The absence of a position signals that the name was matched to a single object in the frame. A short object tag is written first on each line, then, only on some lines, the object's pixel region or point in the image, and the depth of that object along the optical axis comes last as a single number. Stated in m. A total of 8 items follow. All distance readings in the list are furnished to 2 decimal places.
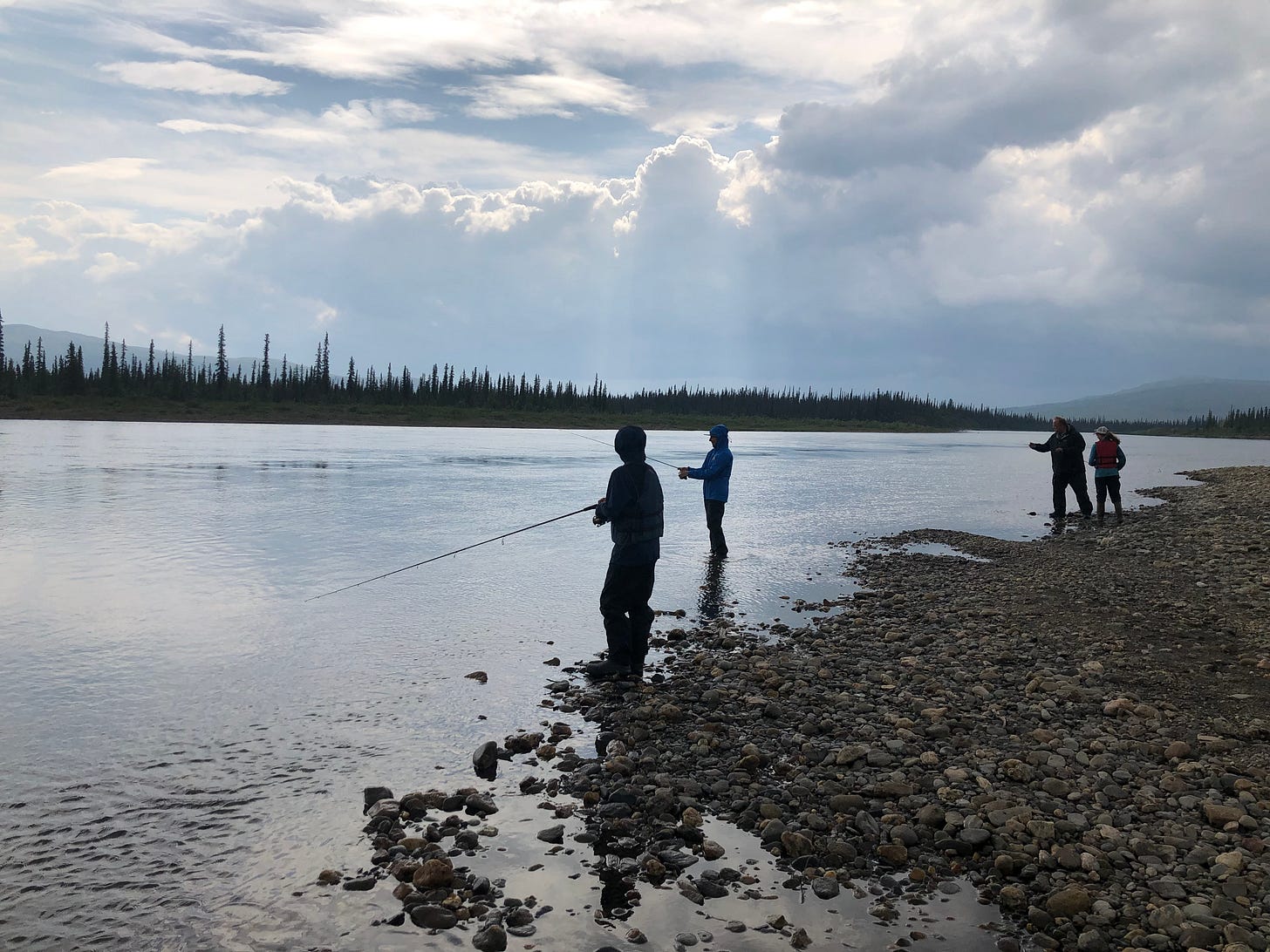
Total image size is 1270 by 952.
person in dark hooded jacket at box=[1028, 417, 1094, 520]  24.78
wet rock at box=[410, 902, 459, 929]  4.95
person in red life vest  23.61
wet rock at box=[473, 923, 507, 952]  4.80
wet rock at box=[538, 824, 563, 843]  5.98
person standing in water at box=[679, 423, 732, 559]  17.59
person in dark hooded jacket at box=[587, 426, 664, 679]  9.65
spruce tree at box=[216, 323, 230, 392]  134.05
